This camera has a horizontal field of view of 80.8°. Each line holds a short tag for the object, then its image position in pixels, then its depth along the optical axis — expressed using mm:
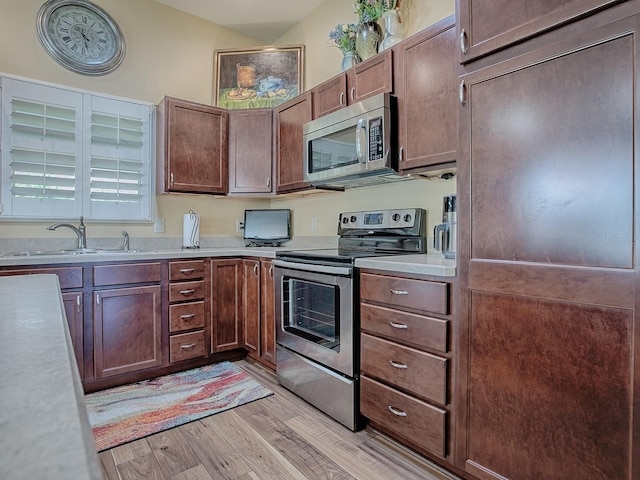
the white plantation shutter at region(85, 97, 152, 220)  2875
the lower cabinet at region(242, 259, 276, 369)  2678
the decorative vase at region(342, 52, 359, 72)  2539
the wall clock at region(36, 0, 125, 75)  2713
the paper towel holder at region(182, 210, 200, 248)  3209
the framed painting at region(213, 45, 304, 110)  3350
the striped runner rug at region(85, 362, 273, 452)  2000
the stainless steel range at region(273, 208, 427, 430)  1958
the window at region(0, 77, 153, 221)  2580
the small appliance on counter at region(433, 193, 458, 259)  1866
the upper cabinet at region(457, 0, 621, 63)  1174
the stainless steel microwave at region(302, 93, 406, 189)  2105
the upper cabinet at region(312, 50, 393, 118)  2174
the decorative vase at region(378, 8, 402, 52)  2343
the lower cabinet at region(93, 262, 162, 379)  2430
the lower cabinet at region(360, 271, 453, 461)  1570
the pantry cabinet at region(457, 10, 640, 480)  1094
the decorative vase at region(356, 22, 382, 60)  2443
